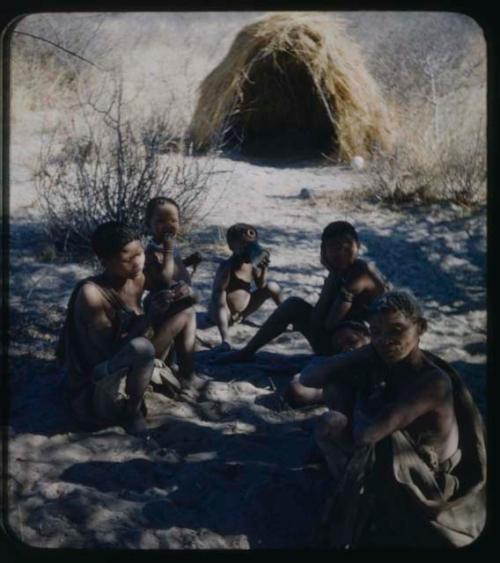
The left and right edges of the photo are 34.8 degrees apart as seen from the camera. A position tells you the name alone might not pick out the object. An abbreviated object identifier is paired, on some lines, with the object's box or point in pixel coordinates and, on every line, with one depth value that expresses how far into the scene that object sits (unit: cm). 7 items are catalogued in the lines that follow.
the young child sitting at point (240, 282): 487
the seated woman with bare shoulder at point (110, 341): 347
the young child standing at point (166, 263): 402
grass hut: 840
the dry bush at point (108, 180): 561
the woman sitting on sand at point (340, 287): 402
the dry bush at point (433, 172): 650
